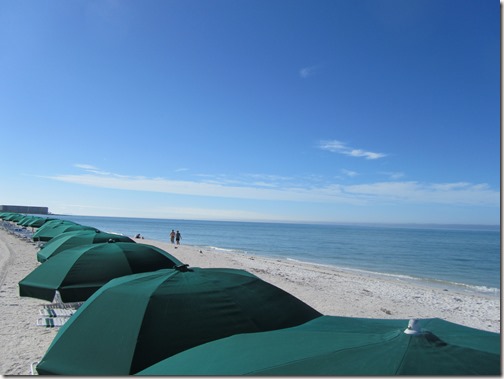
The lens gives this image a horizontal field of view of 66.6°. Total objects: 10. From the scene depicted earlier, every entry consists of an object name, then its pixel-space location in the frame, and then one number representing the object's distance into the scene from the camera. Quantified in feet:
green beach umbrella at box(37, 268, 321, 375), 9.26
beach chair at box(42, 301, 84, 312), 22.81
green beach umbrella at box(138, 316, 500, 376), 5.10
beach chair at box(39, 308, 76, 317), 21.66
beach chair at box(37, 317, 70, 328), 20.06
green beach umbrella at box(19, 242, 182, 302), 16.85
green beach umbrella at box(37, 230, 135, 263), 26.18
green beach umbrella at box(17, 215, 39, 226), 106.58
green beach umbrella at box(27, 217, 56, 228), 98.21
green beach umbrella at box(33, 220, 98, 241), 50.75
